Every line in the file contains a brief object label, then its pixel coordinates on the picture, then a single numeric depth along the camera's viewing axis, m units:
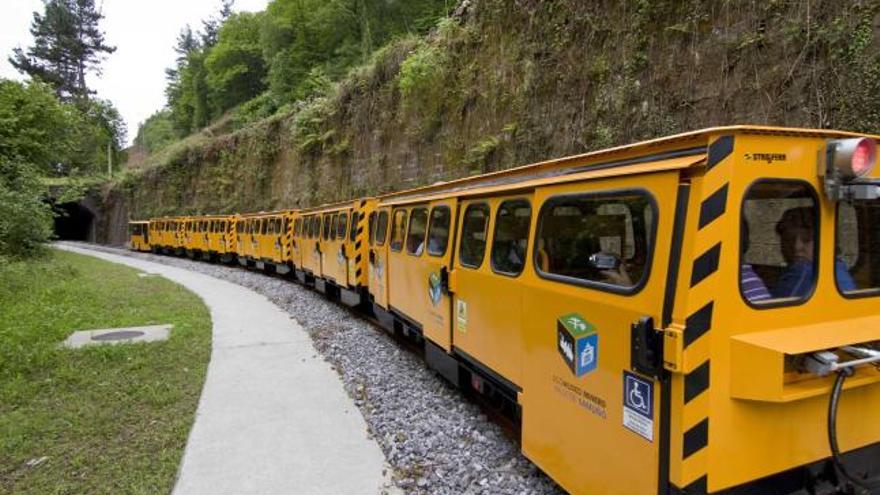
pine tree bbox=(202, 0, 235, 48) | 71.88
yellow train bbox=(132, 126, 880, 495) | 2.42
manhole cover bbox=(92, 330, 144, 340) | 8.47
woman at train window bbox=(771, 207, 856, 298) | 2.77
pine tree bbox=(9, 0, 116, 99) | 57.12
